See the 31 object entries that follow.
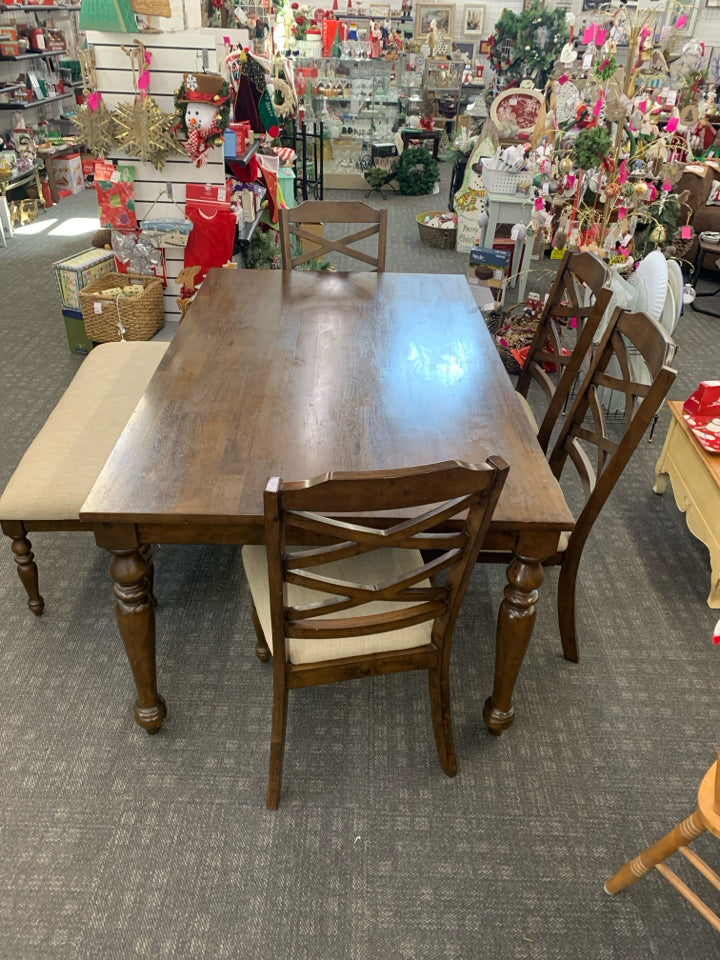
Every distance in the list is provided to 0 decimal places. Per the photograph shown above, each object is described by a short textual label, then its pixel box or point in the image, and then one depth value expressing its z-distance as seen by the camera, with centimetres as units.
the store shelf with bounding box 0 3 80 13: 605
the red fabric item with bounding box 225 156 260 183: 388
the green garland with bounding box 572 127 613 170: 296
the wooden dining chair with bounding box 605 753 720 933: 125
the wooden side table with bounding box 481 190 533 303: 447
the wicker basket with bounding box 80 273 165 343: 356
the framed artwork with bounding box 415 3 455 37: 858
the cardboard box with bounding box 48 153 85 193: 658
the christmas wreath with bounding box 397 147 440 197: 705
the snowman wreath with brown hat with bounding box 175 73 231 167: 312
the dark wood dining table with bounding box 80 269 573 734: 148
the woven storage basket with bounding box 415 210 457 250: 557
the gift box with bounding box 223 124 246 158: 367
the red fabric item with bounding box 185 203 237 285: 353
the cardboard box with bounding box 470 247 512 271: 436
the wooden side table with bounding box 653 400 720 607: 227
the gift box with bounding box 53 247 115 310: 360
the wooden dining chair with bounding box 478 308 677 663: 163
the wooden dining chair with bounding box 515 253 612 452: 210
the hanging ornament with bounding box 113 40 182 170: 316
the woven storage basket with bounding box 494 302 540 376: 370
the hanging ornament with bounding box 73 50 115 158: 321
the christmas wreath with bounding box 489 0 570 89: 777
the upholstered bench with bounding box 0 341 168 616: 191
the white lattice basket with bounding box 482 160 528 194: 441
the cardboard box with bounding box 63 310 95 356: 368
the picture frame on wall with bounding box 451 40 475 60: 886
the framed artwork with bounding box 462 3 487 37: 873
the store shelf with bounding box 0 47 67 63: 612
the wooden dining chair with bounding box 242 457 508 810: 115
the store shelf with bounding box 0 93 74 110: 615
